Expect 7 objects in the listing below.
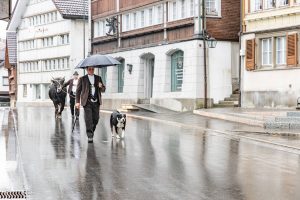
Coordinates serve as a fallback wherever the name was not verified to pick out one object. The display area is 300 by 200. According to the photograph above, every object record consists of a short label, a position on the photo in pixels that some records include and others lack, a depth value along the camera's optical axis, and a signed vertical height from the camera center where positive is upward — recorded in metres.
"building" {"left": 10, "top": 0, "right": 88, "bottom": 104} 55.72 +3.84
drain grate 7.57 -1.45
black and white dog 15.73 -1.10
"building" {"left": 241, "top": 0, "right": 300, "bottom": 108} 26.50 +1.14
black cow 25.78 -0.64
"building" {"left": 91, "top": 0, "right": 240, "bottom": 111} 31.53 +1.54
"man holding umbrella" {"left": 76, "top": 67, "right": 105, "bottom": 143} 14.70 -0.42
